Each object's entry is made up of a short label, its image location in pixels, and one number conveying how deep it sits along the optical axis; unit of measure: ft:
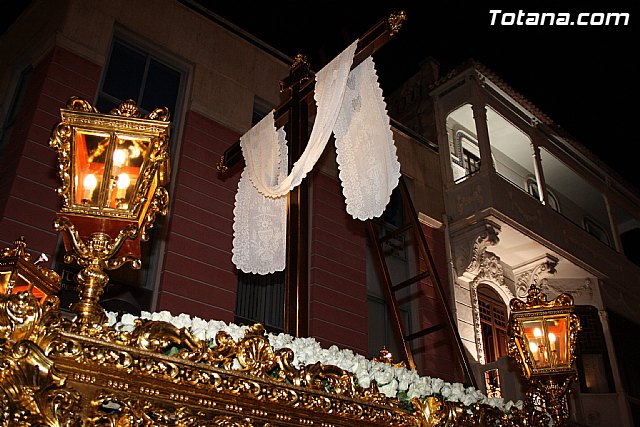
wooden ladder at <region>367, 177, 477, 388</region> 14.02
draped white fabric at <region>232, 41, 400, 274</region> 11.50
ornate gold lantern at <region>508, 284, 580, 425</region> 10.97
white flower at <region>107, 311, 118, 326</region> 6.83
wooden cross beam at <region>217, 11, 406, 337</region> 9.98
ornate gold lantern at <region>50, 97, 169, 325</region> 6.58
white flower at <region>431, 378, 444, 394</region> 8.95
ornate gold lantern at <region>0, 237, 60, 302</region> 6.80
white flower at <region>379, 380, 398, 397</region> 8.42
